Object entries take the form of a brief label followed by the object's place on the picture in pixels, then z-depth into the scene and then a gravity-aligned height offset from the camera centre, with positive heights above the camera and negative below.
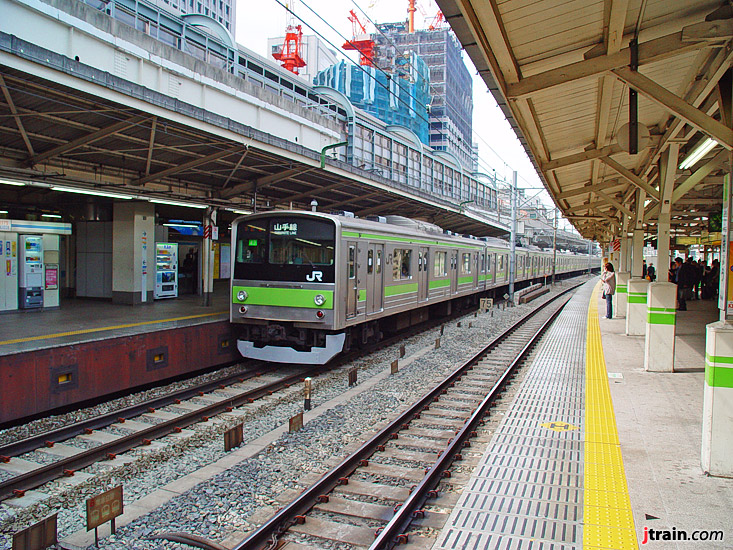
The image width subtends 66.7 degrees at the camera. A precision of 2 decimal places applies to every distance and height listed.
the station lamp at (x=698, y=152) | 7.08 +1.59
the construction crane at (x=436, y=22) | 103.41 +46.32
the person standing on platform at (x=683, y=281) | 18.17 -0.53
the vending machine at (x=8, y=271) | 10.16 -0.36
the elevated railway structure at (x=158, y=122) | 7.44 +2.01
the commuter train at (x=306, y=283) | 9.58 -0.45
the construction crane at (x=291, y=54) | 72.19 +27.46
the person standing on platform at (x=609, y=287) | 16.34 -0.71
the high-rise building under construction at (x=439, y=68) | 89.56 +32.66
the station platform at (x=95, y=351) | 7.03 -1.44
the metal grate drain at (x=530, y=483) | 4.01 -1.97
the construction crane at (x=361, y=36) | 75.25 +38.69
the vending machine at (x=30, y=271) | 10.54 -0.36
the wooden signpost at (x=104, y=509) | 3.99 -1.88
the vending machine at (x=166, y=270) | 13.91 -0.38
